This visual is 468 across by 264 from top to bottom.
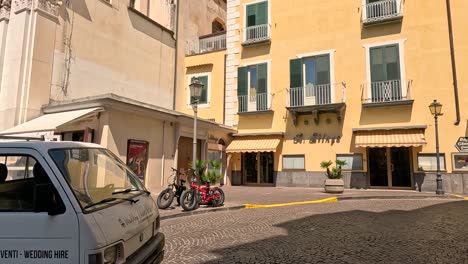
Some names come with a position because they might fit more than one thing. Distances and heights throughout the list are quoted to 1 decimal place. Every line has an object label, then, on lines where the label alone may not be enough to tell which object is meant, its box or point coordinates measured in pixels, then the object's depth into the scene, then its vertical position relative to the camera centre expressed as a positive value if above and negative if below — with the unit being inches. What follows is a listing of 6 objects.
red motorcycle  399.1 -33.9
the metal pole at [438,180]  569.0 -15.9
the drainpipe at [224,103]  848.9 +167.6
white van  102.2 -15.5
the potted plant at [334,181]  597.9 -20.7
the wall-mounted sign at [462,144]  617.6 +50.8
